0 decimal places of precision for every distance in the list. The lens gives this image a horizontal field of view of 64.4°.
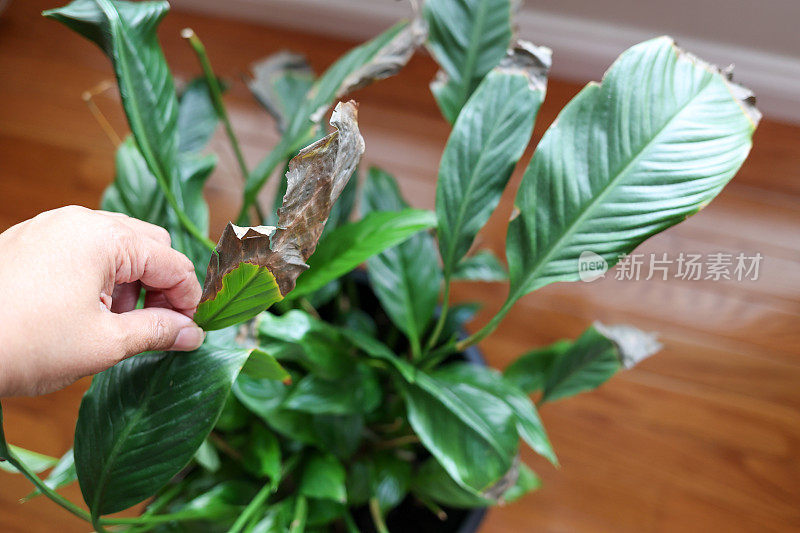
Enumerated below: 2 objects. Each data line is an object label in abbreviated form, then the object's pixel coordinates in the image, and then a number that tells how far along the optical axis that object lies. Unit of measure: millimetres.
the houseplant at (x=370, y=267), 423
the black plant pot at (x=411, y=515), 702
